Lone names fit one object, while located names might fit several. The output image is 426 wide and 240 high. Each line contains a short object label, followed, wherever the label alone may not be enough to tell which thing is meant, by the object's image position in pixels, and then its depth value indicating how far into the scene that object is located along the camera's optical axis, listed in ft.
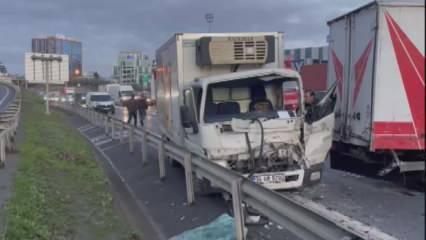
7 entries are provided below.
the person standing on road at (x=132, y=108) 94.12
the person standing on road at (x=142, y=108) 96.00
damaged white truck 32.01
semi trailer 27.91
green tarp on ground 22.49
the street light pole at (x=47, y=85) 131.85
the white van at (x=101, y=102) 173.78
